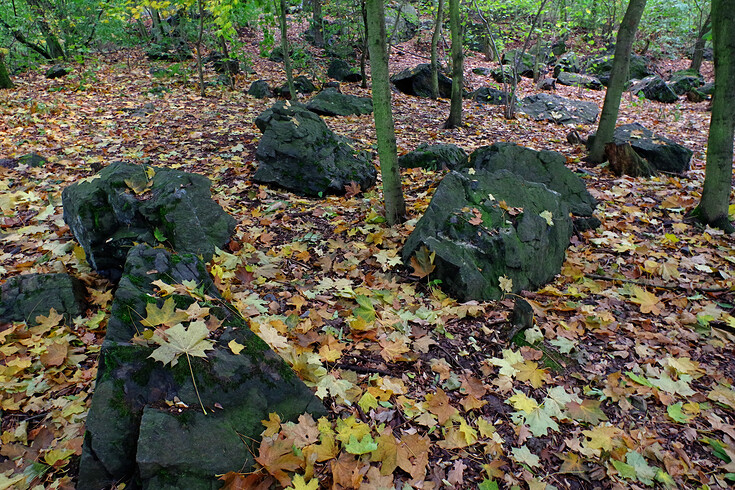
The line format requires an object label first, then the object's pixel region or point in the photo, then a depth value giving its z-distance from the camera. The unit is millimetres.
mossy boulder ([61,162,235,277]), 3566
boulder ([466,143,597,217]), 5555
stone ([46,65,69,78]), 10531
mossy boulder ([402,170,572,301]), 3689
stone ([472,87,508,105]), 12766
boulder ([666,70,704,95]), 14988
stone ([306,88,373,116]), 9836
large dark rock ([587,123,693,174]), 6895
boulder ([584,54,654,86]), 18028
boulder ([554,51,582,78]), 18547
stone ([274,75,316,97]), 12055
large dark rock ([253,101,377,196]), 5727
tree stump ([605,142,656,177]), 6754
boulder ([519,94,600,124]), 11226
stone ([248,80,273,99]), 10914
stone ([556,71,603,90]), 16641
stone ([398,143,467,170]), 6715
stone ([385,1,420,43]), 18594
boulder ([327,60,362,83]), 13523
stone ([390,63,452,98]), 12766
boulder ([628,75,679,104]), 14302
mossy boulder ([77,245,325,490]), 1834
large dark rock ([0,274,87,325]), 3004
